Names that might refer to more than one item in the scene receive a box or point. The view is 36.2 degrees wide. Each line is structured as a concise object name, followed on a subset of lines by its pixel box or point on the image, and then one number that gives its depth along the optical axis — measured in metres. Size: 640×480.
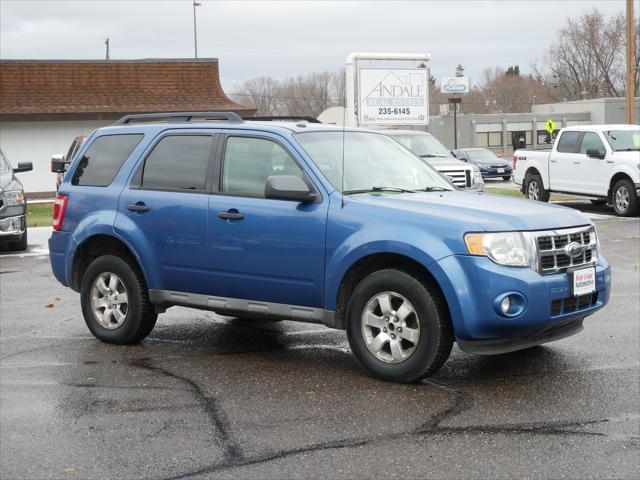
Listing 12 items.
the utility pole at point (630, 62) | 31.41
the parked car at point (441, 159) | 18.55
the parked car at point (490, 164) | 42.41
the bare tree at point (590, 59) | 92.19
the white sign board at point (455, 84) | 68.19
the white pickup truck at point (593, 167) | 20.27
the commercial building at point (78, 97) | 32.12
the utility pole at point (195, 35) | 76.60
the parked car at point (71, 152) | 21.54
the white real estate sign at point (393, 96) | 28.38
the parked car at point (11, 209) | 15.06
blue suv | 6.29
